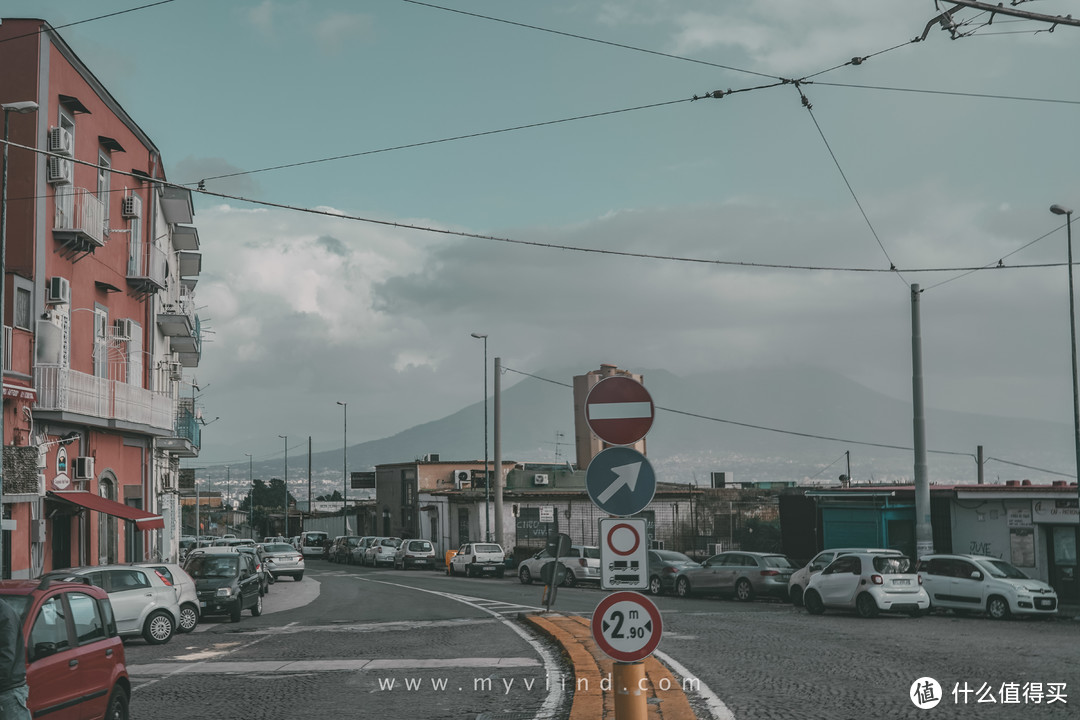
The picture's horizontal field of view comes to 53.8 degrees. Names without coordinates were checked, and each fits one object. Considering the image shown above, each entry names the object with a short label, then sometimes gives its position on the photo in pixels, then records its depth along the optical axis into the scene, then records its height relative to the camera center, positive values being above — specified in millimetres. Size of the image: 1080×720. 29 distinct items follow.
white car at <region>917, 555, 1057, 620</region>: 24156 -3149
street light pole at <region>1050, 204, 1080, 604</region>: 26828 +3321
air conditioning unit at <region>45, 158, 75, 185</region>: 27266 +7472
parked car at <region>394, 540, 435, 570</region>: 58406 -5230
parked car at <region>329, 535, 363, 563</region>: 69438 -5909
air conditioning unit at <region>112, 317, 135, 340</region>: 32625 +4104
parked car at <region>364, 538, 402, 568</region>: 61156 -5324
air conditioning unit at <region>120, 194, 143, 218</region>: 33000 +7959
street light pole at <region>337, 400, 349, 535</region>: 87156 -4867
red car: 8305 -1546
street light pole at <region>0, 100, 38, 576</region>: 21359 +5541
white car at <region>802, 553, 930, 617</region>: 24047 -3037
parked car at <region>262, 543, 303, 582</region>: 45844 -4357
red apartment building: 25453 +3934
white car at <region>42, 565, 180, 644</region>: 19328 -2525
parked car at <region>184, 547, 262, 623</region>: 24156 -2775
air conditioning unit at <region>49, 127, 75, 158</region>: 27062 +8285
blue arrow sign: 7875 -177
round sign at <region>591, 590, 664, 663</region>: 7492 -1202
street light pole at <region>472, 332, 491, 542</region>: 57938 -2595
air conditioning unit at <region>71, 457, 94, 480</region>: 28156 -140
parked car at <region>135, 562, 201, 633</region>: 21109 -2649
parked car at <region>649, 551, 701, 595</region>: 33859 -3625
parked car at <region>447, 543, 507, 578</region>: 48719 -4629
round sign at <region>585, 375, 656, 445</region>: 8211 +358
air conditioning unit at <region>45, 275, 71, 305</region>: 26859 +4327
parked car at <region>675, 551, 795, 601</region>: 30438 -3541
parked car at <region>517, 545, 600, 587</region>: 39250 -3981
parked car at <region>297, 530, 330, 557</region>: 80000 -6186
